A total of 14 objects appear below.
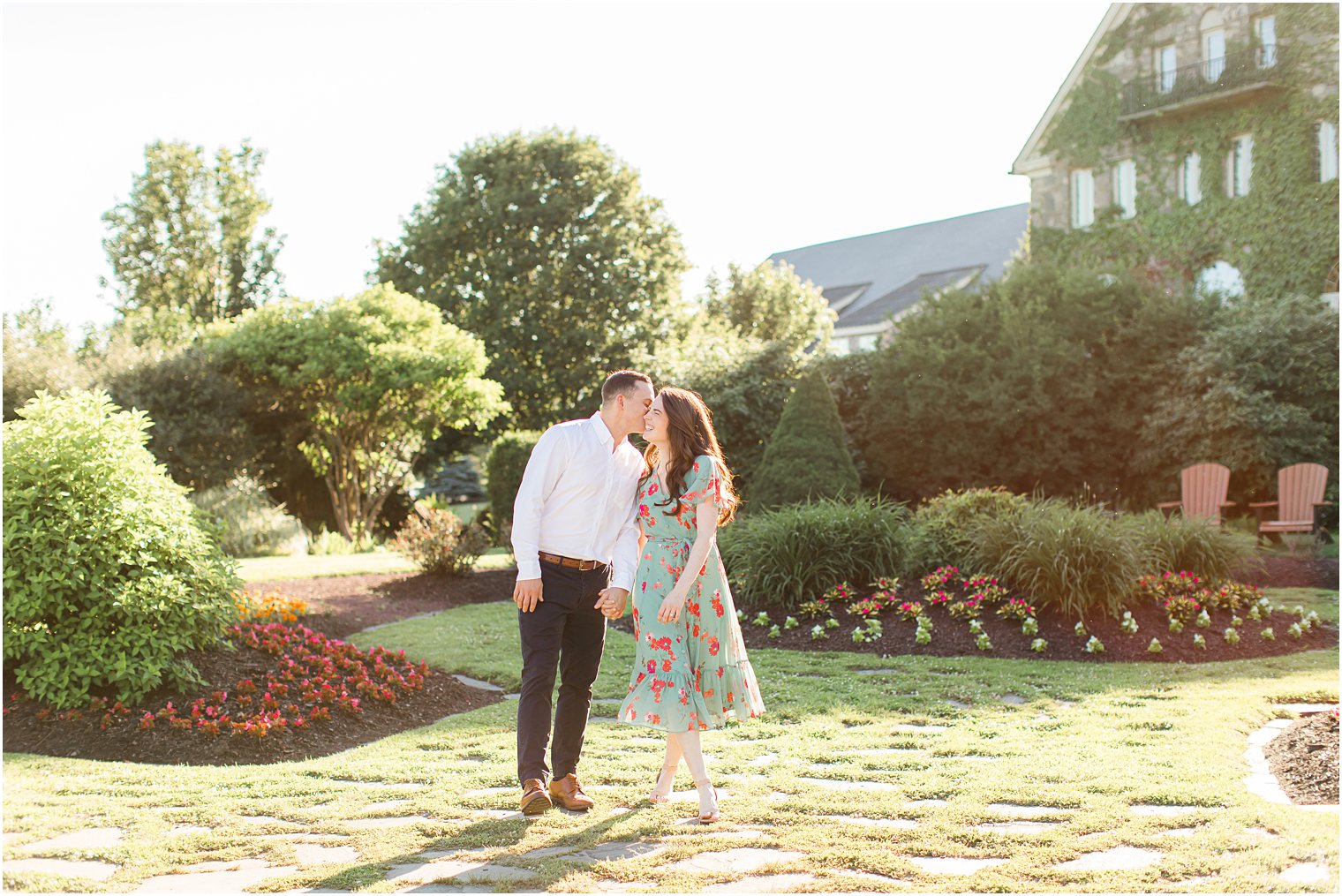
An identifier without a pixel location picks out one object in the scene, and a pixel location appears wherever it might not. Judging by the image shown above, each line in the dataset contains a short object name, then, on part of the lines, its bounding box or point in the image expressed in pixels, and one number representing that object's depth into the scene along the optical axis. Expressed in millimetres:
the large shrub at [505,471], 19234
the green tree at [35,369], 18703
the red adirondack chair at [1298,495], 14711
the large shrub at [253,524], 18044
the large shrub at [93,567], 6223
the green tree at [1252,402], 15844
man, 4418
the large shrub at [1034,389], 16625
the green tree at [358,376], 20109
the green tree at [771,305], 34750
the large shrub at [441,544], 12812
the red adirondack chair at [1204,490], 15227
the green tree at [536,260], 26953
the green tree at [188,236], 31719
